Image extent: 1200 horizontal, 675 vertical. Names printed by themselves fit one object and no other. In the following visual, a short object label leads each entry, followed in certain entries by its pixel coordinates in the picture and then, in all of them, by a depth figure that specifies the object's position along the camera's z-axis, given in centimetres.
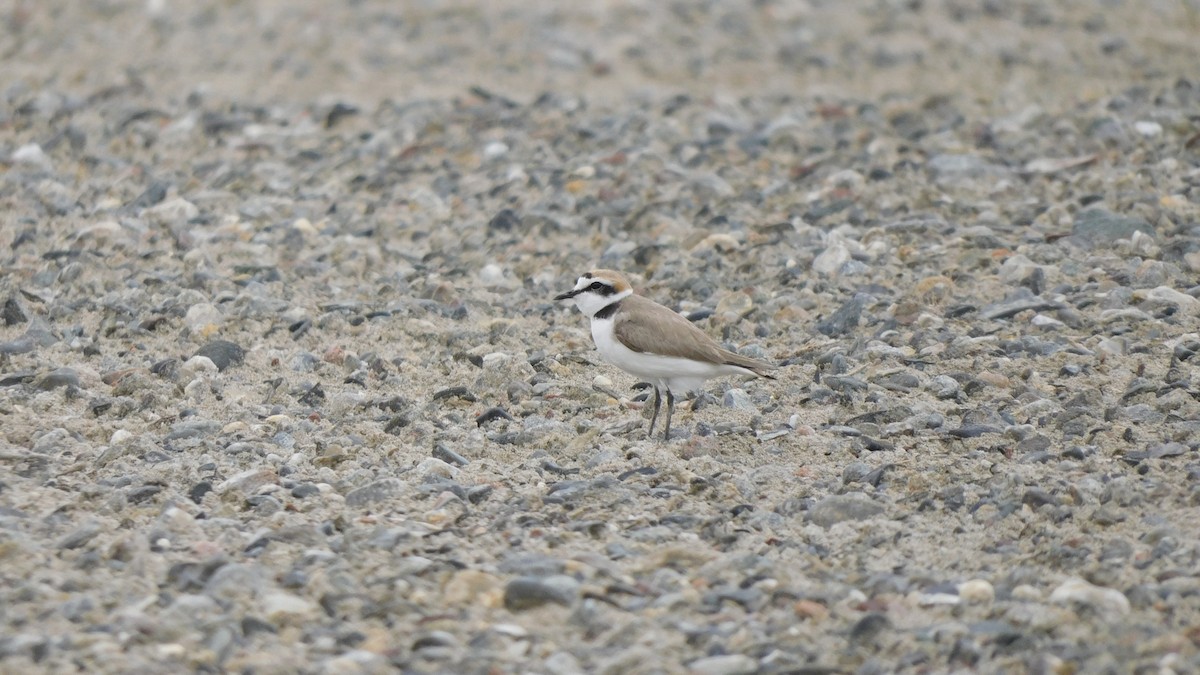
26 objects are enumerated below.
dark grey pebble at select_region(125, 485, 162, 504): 1439
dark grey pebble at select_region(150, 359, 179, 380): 1811
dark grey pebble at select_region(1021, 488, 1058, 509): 1400
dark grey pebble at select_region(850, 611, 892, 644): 1184
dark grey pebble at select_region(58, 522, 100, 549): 1320
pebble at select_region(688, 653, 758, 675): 1124
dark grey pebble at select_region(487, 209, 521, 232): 2381
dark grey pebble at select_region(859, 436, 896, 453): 1580
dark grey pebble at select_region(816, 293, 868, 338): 1948
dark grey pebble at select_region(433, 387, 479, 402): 1770
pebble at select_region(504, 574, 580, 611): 1230
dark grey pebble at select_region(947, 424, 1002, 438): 1591
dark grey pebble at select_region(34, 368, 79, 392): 1744
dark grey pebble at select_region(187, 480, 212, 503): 1458
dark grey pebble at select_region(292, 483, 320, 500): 1475
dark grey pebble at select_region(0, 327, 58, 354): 1850
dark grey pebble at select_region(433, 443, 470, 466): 1589
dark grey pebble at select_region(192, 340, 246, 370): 1853
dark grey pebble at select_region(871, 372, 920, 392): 1737
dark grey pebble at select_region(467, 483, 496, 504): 1476
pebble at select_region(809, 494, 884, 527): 1419
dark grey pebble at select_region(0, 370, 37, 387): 1747
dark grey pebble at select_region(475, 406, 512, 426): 1711
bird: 1637
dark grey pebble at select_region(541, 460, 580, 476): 1563
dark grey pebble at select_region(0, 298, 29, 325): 1945
